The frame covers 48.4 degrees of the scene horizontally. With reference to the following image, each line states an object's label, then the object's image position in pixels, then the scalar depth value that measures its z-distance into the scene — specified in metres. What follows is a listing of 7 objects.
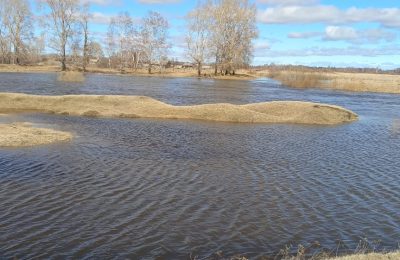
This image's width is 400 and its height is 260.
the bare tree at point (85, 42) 111.94
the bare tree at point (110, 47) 129.38
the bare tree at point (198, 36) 107.75
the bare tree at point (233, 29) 105.94
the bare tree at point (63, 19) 104.31
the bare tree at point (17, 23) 106.81
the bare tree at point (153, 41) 118.44
